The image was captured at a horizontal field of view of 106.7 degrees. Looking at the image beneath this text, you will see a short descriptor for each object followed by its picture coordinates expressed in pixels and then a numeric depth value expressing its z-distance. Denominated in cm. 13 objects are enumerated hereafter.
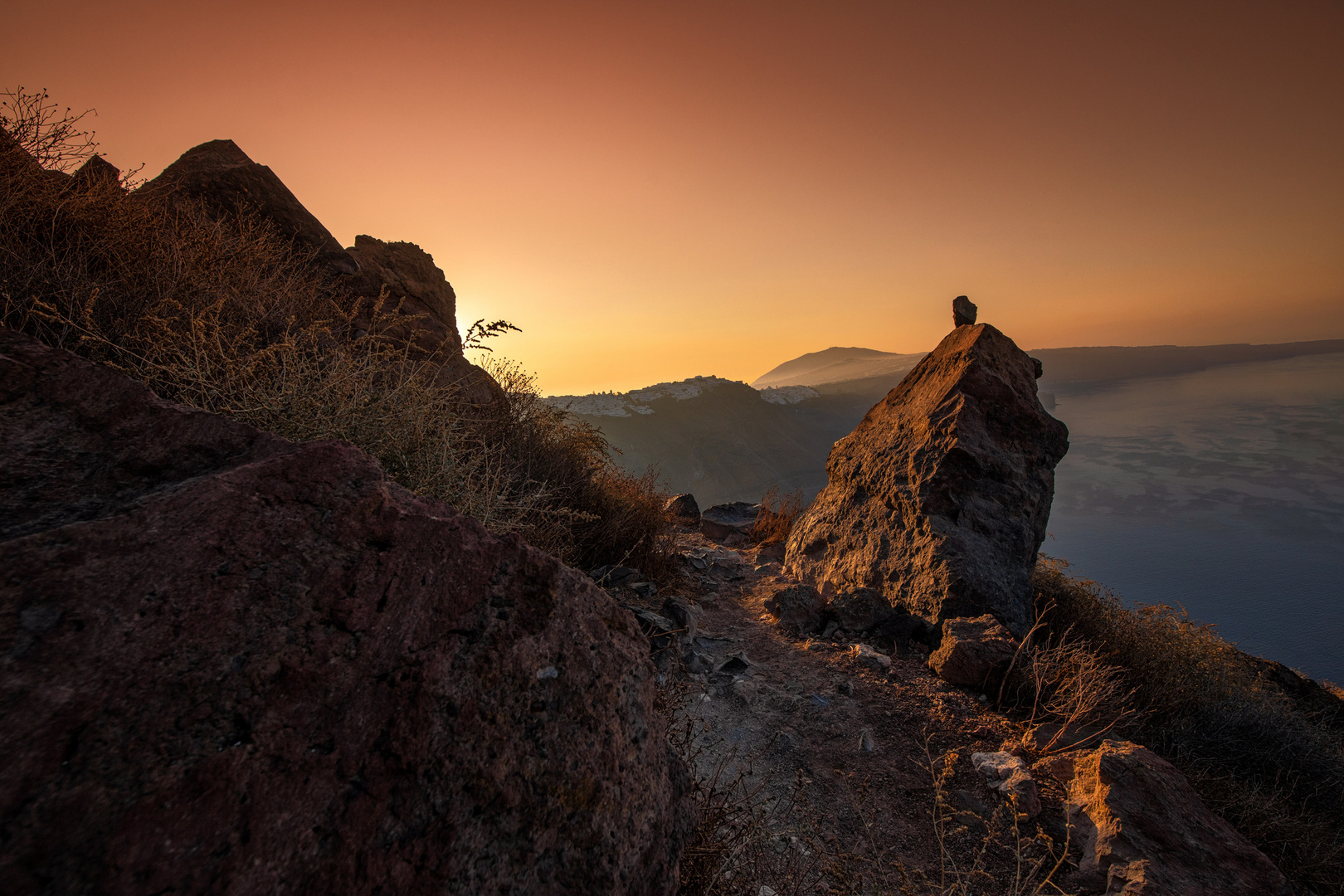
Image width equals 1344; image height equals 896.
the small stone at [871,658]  373
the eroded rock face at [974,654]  336
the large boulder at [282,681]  80
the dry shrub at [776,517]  820
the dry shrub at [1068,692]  293
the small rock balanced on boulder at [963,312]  559
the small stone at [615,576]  440
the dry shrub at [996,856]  207
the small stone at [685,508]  963
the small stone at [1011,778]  245
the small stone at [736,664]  378
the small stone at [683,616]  403
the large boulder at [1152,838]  203
